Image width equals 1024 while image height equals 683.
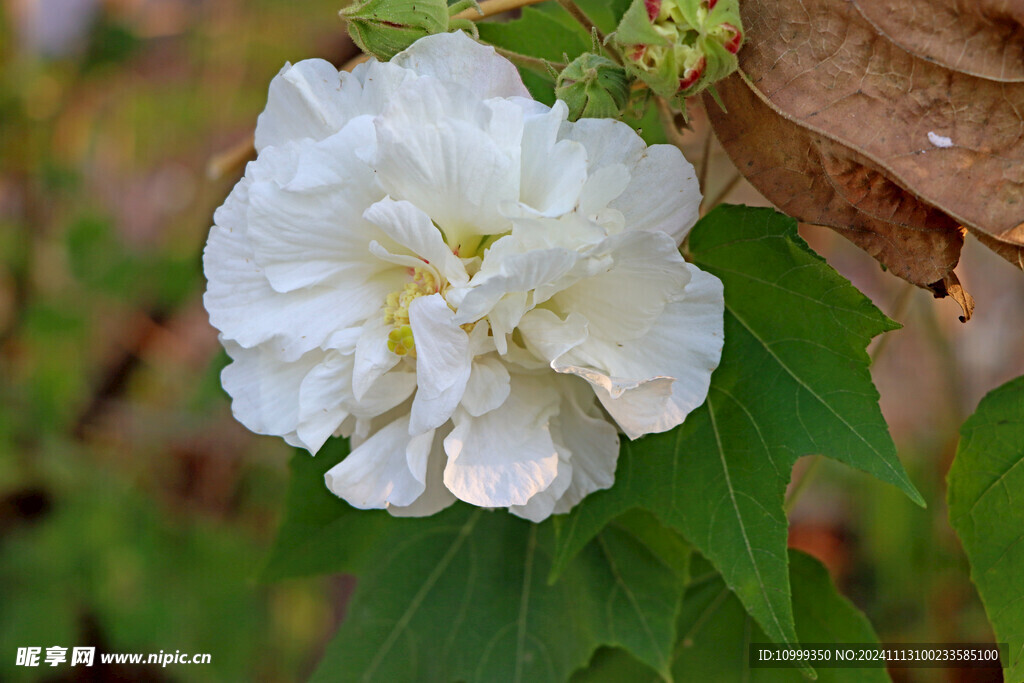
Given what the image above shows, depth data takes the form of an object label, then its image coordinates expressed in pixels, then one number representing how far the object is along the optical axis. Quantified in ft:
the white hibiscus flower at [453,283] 1.62
